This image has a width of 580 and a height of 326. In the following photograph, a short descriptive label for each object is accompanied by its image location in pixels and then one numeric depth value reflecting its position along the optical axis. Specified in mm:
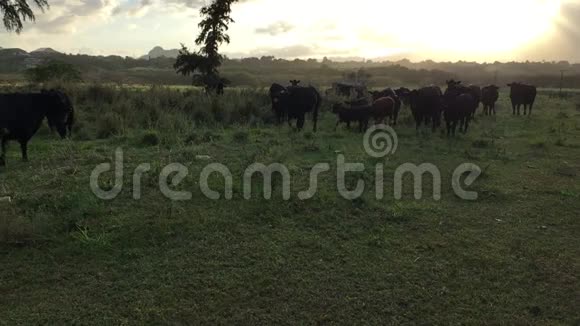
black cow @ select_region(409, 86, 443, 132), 15523
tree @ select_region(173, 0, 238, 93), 26922
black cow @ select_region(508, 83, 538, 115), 22125
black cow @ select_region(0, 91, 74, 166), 9164
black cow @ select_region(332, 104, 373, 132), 15492
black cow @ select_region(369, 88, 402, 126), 17766
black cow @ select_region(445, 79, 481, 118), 17453
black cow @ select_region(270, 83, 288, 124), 16328
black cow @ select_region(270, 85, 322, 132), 15195
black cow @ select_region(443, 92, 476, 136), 14617
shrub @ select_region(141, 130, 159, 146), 11302
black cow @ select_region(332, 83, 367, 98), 25559
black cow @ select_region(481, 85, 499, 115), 21719
